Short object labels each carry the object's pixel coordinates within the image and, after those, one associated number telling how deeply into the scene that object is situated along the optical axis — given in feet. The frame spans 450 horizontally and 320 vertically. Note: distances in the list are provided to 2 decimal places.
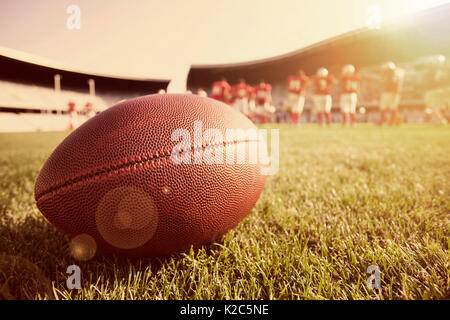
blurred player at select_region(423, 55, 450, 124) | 29.89
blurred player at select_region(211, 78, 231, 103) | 39.29
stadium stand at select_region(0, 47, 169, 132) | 71.77
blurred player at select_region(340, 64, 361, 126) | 34.45
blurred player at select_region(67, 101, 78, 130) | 55.83
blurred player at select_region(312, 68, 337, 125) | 37.04
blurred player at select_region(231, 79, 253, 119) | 45.34
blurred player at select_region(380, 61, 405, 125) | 32.07
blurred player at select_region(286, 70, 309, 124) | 40.55
